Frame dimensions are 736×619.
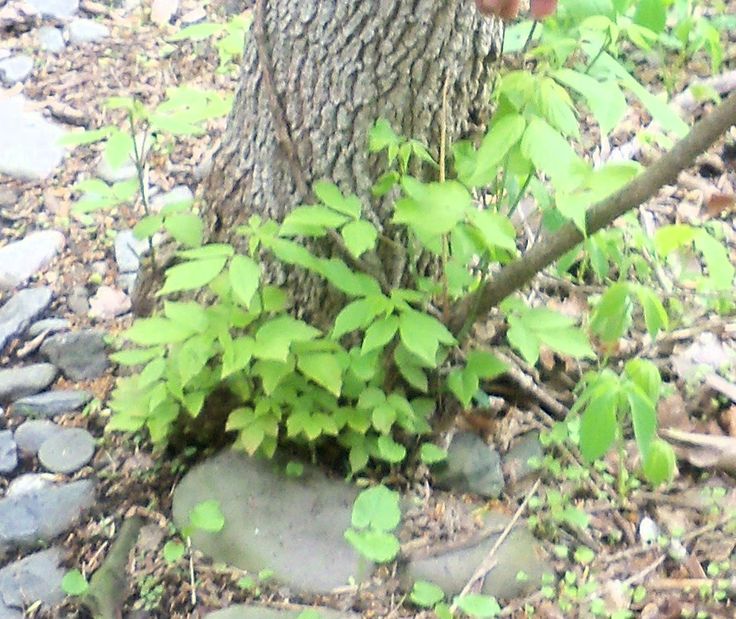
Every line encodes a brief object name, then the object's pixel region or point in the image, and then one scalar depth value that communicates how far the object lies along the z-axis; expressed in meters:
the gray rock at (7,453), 2.20
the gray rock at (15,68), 3.37
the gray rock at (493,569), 1.91
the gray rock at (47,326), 2.54
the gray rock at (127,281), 2.71
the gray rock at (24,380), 2.36
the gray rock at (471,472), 2.13
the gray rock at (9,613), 1.87
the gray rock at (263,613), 1.82
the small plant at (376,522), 1.69
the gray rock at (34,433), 2.25
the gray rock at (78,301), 2.64
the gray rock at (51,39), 3.52
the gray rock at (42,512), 2.02
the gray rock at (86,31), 3.57
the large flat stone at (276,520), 1.93
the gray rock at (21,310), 2.52
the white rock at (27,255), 2.70
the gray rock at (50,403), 2.32
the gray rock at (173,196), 2.95
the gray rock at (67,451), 2.20
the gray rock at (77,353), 2.45
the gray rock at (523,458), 2.16
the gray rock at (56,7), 3.67
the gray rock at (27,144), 3.03
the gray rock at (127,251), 2.77
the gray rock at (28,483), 2.13
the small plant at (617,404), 1.58
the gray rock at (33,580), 1.89
